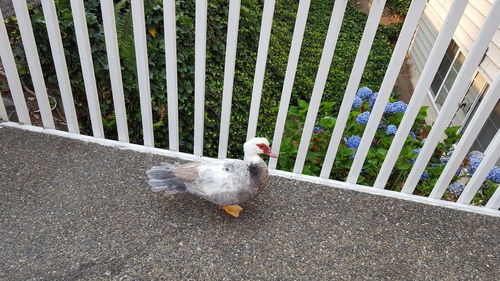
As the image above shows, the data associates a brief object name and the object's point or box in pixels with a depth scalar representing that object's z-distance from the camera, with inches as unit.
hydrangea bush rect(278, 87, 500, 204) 87.1
